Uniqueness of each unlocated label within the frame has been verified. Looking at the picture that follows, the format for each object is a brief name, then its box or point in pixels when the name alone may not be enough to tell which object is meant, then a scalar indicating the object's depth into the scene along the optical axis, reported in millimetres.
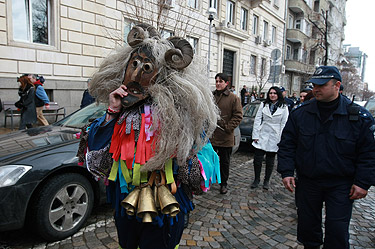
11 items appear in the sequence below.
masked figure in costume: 1488
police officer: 2240
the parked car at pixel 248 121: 7402
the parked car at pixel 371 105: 8648
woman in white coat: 4539
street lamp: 11561
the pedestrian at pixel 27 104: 6789
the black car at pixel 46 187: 2475
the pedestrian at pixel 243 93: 16577
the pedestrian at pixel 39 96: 7103
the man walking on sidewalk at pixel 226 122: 4207
